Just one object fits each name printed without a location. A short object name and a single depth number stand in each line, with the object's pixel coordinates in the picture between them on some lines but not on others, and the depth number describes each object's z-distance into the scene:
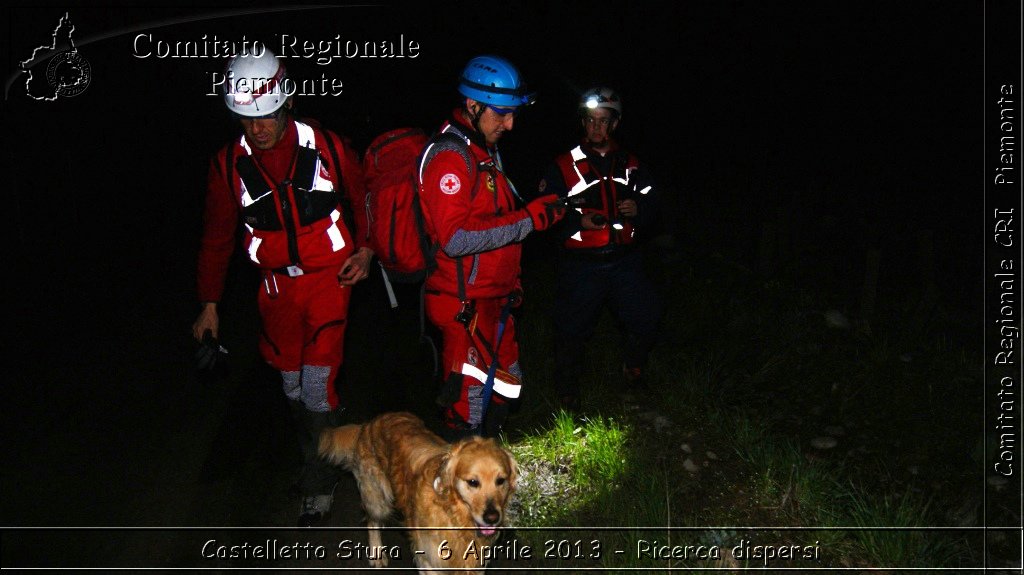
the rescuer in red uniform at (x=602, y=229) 5.50
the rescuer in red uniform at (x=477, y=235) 4.00
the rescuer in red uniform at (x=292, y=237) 4.28
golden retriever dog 3.48
